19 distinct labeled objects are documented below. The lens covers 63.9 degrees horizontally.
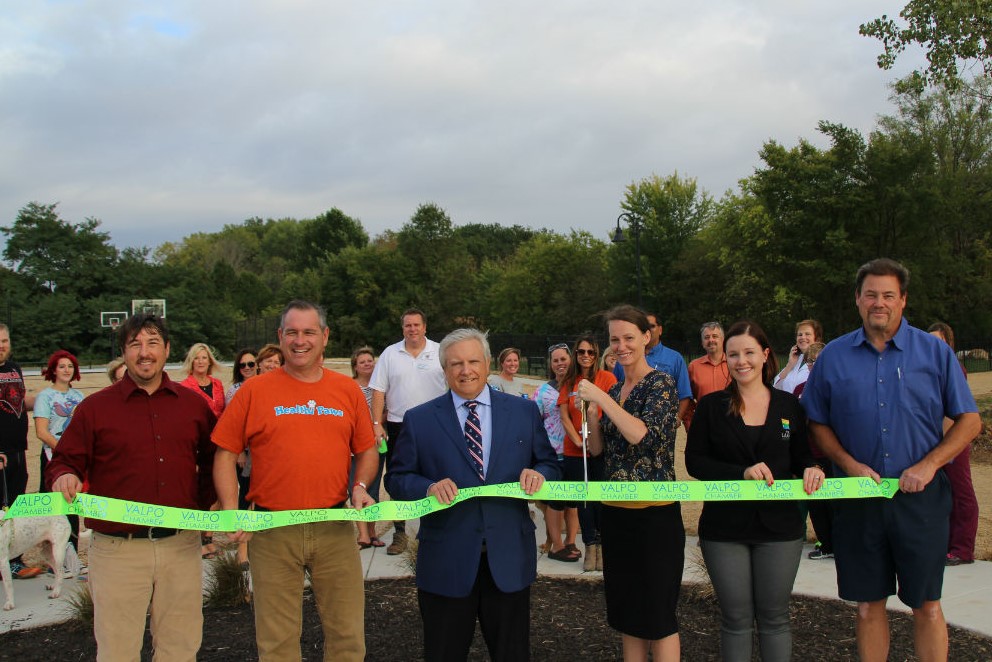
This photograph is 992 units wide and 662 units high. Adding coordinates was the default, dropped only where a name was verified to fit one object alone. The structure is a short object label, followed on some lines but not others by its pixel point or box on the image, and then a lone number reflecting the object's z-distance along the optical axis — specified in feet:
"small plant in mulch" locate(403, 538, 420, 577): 20.02
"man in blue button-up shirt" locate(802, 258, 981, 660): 11.84
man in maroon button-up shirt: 11.80
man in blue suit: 11.27
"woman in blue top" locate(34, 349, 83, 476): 20.95
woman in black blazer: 11.84
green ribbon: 11.62
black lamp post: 102.67
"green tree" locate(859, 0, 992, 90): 44.21
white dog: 18.78
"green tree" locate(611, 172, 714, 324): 143.95
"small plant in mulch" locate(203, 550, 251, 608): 18.20
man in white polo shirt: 23.61
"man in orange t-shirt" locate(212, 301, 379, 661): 12.05
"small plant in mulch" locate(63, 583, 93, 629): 17.26
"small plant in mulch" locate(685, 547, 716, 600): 17.61
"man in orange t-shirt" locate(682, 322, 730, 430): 22.62
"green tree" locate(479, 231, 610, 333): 137.90
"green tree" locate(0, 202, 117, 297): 153.89
